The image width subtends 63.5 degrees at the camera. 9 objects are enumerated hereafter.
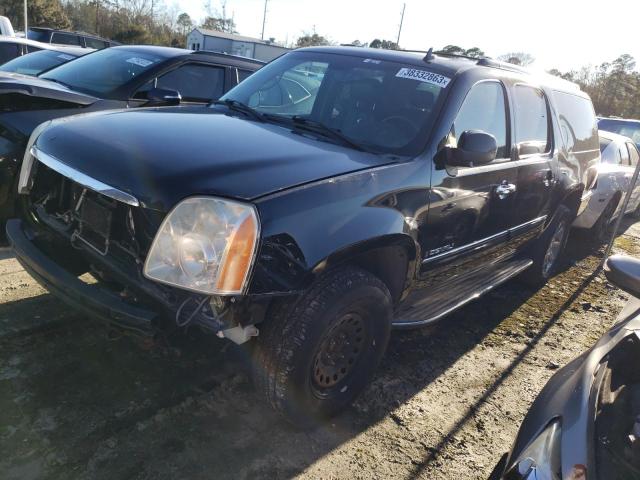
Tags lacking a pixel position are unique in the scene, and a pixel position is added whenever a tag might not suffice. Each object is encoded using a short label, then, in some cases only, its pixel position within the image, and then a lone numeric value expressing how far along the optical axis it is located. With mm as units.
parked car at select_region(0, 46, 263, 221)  3758
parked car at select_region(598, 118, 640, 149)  12898
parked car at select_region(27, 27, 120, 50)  15708
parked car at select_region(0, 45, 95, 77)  6462
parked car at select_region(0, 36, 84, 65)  8711
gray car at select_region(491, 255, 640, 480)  1549
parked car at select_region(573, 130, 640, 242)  6527
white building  46625
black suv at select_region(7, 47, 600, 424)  2133
